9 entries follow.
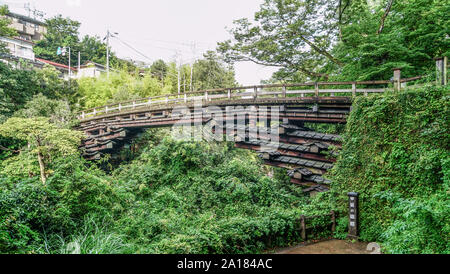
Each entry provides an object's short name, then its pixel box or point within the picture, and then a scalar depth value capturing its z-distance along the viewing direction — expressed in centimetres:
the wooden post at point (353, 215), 616
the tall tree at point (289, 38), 1286
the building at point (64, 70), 2638
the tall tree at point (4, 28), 1592
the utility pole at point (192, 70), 2713
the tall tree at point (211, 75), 2708
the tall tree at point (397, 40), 858
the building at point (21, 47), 2208
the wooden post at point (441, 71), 588
